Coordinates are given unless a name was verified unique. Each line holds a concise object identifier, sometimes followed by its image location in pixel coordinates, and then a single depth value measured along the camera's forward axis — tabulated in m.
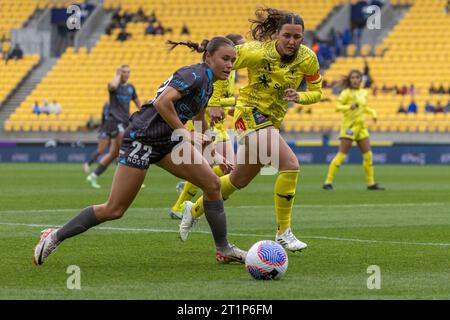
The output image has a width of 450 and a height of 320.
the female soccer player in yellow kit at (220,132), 14.71
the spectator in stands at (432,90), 41.22
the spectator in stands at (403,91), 41.94
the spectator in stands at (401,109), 40.94
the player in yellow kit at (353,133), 23.53
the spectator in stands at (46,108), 46.56
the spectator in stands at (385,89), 42.44
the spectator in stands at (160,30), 49.97
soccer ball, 9.23
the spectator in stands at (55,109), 46.47
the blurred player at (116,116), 23.73
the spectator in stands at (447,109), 40.50
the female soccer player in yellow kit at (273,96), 11.55
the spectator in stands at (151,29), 50.28
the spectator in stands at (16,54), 50.49
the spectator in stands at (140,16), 51.19
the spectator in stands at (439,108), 40.28
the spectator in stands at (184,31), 48.78
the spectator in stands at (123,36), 50.22
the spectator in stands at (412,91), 41.50
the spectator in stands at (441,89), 40.92
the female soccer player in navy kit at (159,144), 9.91
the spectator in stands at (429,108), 40.38
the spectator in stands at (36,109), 46.34
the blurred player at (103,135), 24.48
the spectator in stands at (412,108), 40.50
